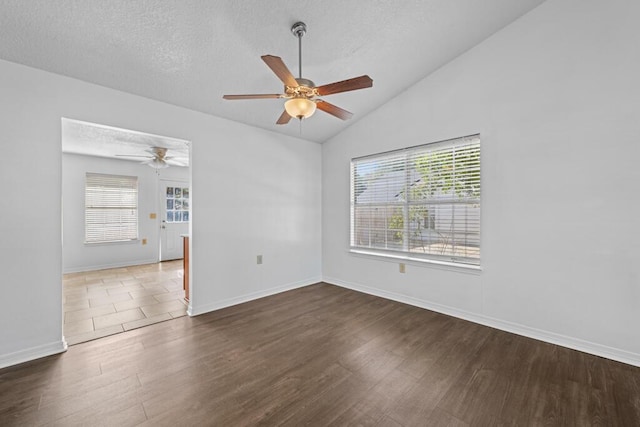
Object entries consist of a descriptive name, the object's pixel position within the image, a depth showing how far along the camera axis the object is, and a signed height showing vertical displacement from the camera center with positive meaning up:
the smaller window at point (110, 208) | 5.56 +0.19
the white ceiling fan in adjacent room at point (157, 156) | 4.62 +1.12
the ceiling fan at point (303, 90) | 1.91 +0.96
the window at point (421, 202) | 3.12 +0.17
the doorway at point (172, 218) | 6.49 -0.04
